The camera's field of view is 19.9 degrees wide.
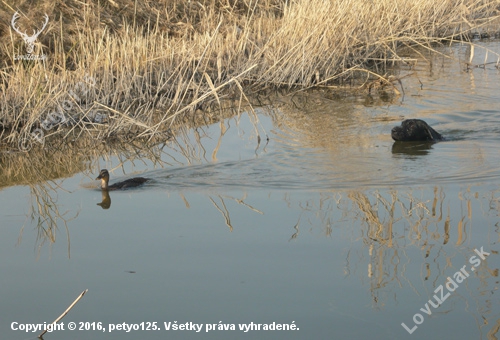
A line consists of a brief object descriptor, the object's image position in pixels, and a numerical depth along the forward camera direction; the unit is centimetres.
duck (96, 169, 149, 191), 1228
